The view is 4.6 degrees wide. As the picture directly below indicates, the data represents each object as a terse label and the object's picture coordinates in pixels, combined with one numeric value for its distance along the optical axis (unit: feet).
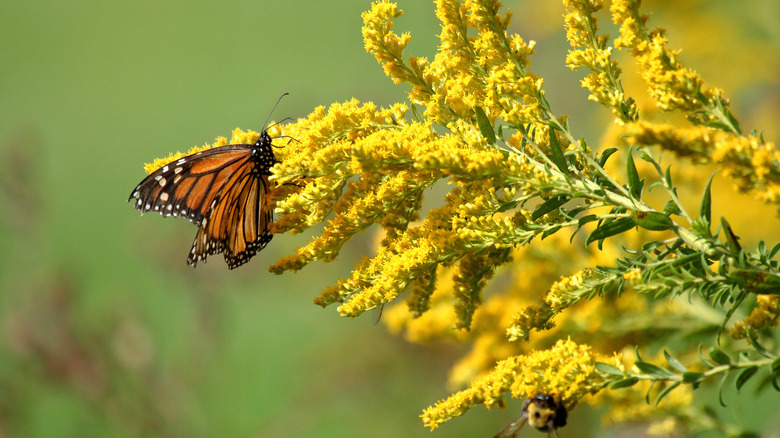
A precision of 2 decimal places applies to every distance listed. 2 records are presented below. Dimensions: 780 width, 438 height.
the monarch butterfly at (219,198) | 9.22
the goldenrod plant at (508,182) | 8.92
